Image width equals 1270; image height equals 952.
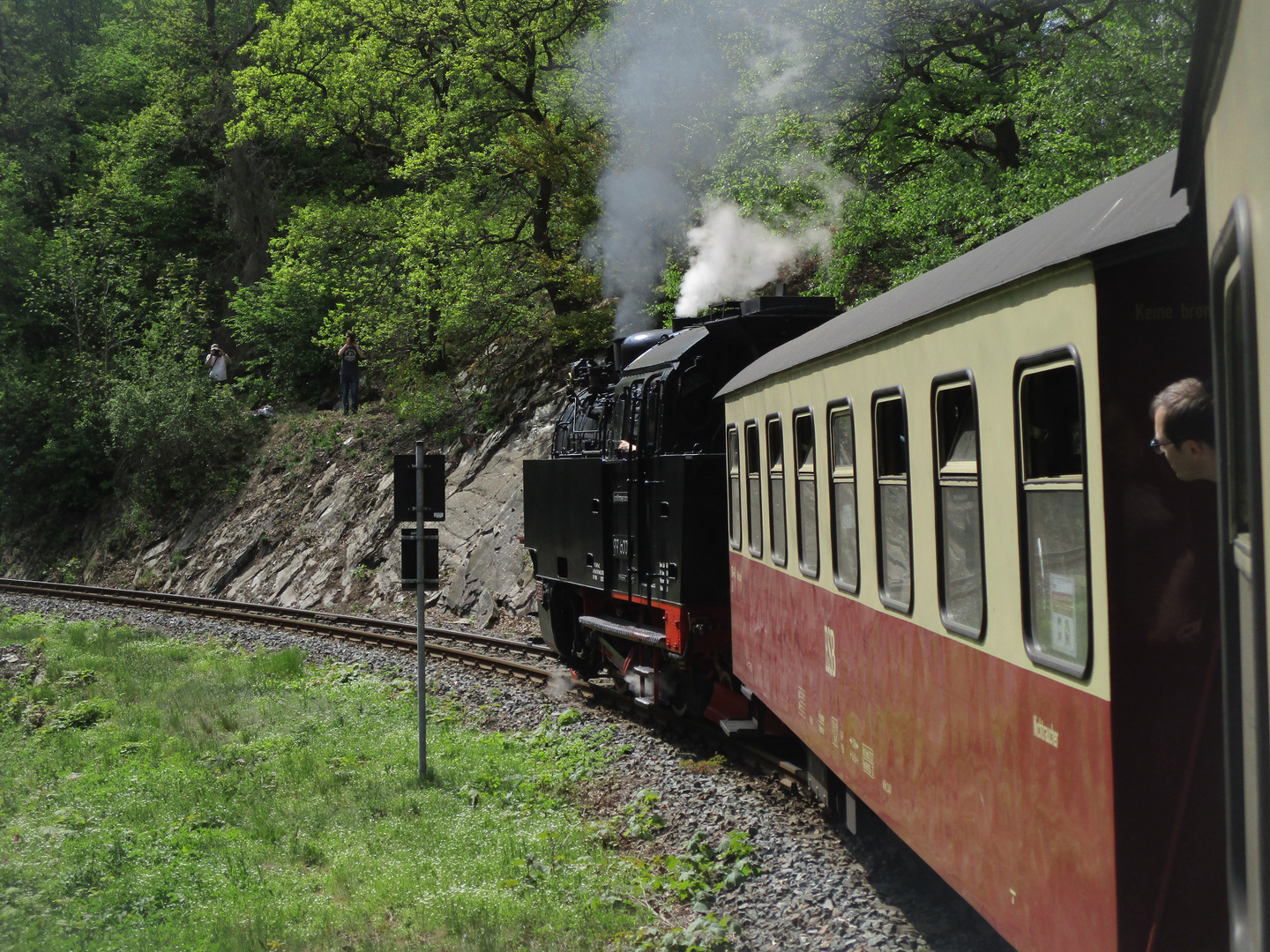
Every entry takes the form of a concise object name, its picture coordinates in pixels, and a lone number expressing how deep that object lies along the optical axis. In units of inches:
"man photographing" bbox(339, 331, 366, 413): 1165.1
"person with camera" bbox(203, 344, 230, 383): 1277.1
